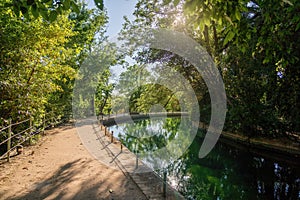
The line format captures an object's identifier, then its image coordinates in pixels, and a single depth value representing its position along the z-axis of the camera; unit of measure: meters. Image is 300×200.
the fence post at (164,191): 5.58
